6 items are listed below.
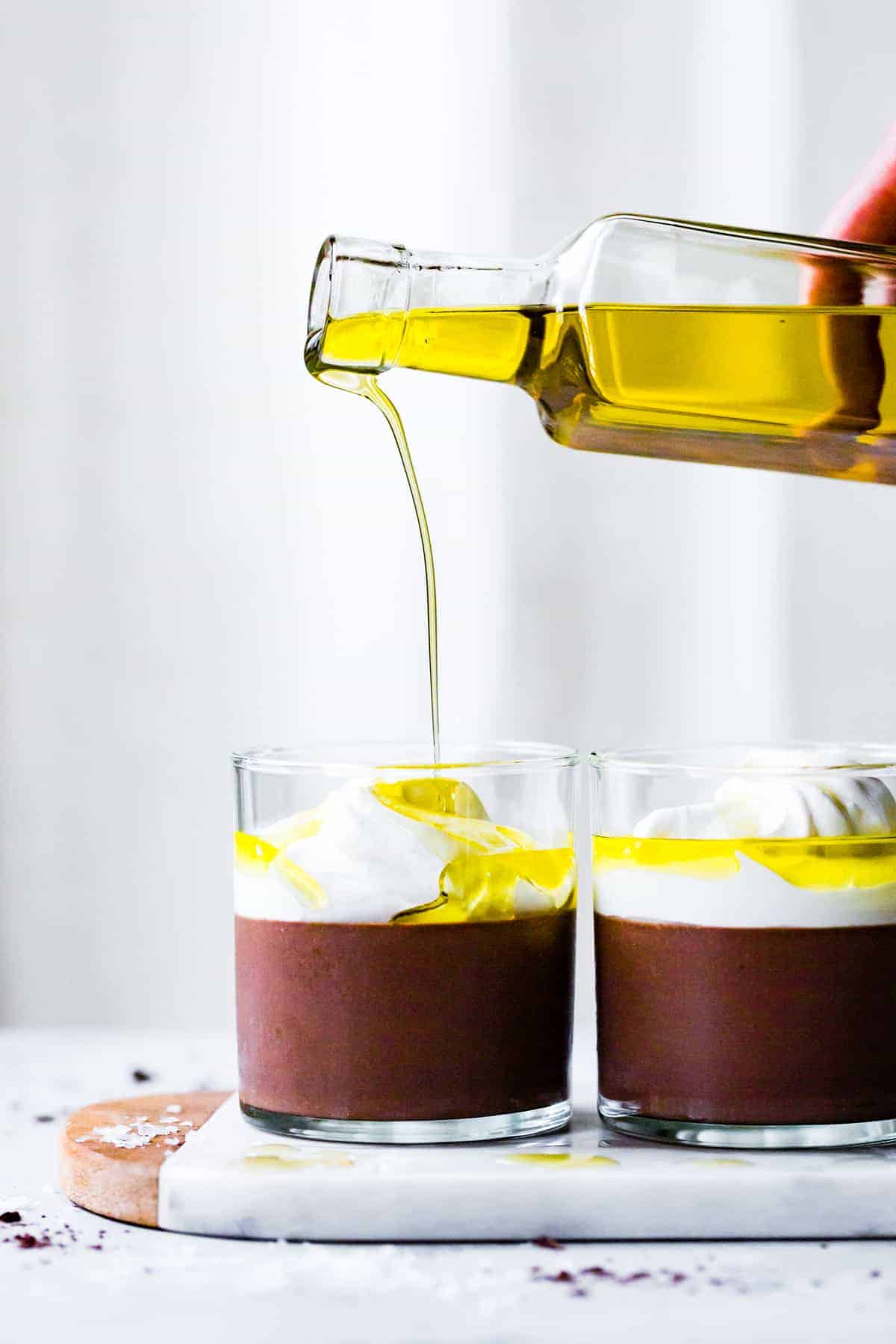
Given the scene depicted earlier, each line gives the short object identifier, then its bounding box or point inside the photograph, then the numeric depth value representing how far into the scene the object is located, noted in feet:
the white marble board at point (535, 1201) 2.23
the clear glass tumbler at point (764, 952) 2.28
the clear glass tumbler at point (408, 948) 2.31
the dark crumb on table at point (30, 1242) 2.25
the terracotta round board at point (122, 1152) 2.29
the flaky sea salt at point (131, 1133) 2.36
